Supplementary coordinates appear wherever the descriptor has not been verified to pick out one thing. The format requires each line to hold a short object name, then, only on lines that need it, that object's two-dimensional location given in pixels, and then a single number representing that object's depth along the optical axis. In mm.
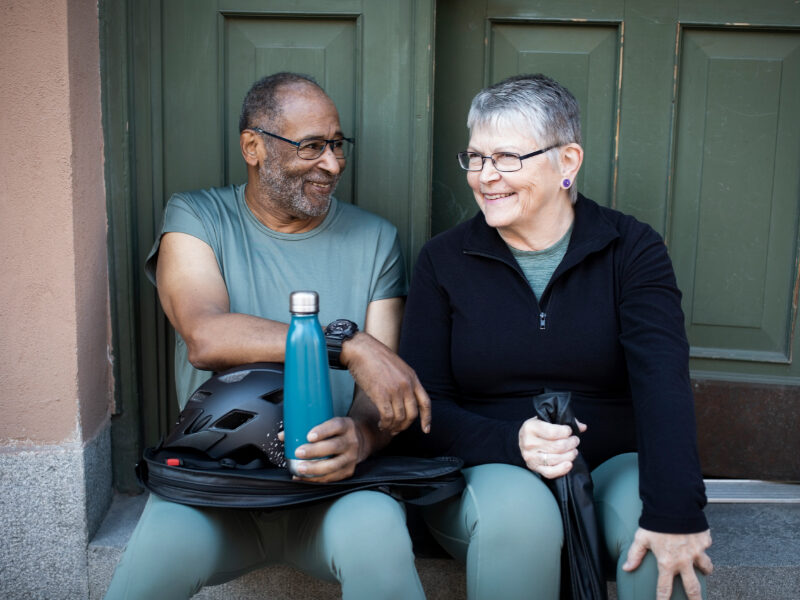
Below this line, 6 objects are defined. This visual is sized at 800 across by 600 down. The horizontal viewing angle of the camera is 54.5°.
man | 1758
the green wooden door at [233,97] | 2588
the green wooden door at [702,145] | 2752
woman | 1792
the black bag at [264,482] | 1786
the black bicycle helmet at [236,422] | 1862
